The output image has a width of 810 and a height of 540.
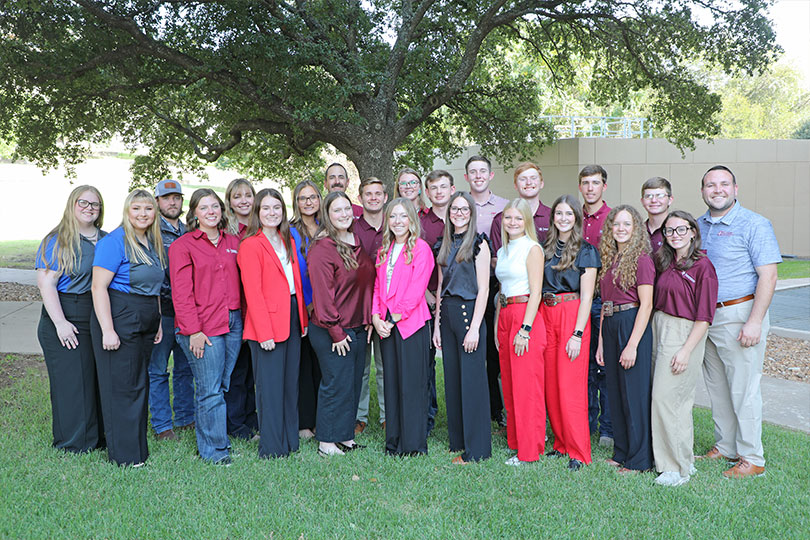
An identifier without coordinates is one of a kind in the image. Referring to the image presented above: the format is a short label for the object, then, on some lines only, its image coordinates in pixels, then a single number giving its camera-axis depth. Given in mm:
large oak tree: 11000
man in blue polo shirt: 4625
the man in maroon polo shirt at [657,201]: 4934
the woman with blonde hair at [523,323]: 4836
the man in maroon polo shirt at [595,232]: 5370
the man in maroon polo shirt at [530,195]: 5277
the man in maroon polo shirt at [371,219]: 5582
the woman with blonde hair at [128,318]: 4582
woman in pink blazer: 4945
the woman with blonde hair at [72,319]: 4734
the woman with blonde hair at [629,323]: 4598
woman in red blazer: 4859
